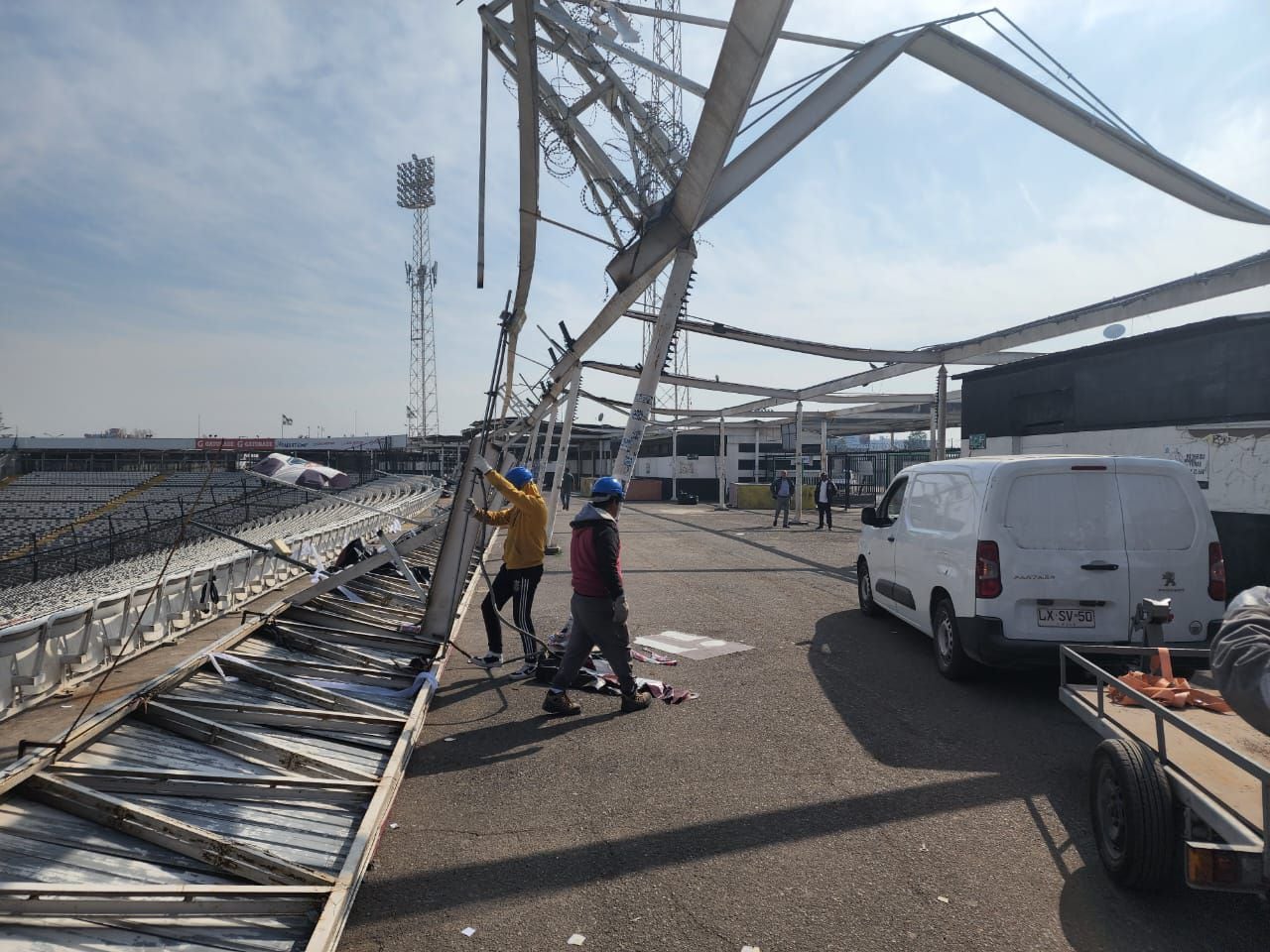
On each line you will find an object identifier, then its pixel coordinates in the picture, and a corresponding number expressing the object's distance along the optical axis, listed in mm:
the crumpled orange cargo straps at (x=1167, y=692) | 3920
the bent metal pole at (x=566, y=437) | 16516
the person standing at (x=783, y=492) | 24609
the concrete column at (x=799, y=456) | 24531
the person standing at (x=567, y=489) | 32500
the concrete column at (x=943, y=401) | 15222
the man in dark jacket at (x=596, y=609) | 5734
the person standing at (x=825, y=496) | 23219
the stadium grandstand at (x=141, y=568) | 5680
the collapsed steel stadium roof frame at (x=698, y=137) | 6043
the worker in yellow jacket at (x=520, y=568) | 6809
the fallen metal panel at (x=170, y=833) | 3172
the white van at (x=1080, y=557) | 5824
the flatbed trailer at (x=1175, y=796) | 2621
